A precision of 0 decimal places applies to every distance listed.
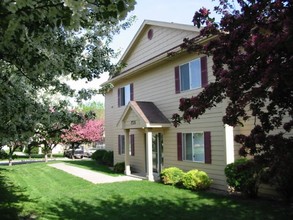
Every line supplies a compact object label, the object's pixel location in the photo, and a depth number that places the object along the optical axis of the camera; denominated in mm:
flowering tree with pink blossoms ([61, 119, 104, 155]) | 39062
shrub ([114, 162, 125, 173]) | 19969
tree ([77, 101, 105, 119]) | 72812
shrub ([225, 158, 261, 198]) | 11211
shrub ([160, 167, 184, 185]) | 14280
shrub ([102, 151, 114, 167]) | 25556
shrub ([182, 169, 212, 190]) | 13094
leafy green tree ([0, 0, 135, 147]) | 3035
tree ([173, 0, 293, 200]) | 4922
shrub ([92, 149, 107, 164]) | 28128
